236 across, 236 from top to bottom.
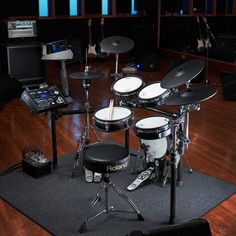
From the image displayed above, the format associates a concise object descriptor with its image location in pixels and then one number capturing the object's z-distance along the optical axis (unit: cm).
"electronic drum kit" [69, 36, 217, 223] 282
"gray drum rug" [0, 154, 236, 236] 291
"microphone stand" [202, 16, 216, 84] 700
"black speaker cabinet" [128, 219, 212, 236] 162
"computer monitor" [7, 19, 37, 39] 659
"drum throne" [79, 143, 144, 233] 268
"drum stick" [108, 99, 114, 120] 314
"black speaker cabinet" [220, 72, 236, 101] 601
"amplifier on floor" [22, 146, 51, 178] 361
